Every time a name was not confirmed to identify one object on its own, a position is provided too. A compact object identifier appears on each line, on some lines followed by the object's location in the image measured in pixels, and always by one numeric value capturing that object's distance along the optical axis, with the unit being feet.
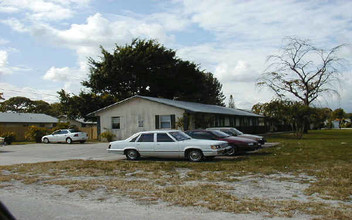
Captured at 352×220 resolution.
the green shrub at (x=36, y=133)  121.19
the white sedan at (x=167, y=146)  50.62
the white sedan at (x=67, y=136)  108.88
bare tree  159.87
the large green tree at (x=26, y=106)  259.33
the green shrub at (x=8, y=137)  114.99
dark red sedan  60.08
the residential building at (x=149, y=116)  101.40
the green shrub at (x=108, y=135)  110.52
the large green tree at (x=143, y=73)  154.10
